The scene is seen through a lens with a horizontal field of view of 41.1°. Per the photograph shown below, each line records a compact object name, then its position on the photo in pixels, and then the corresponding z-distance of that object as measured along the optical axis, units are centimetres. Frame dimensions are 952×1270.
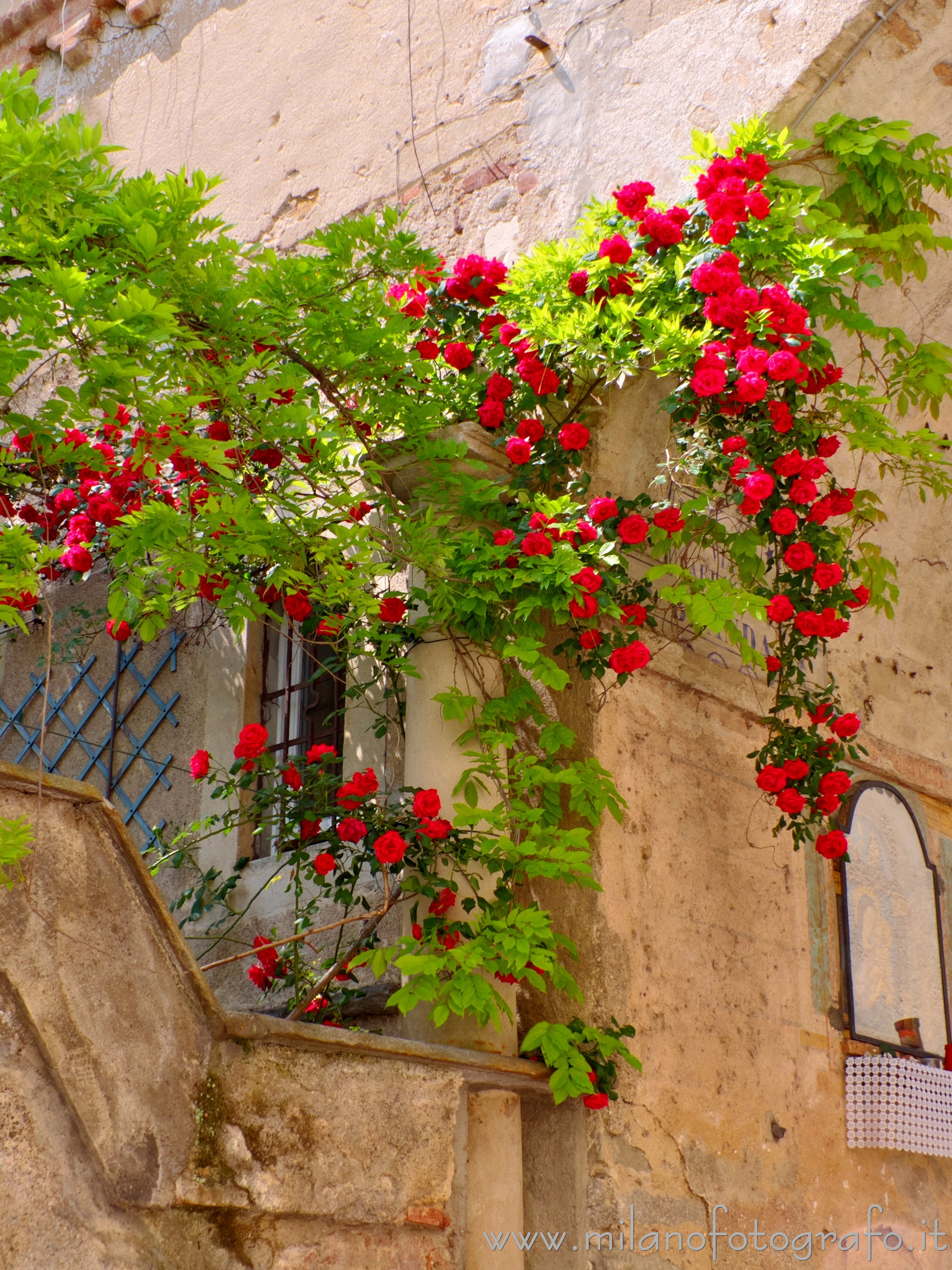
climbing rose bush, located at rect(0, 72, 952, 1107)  319
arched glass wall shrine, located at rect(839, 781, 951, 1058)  474
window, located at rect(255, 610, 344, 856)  452
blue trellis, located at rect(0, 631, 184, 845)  484
